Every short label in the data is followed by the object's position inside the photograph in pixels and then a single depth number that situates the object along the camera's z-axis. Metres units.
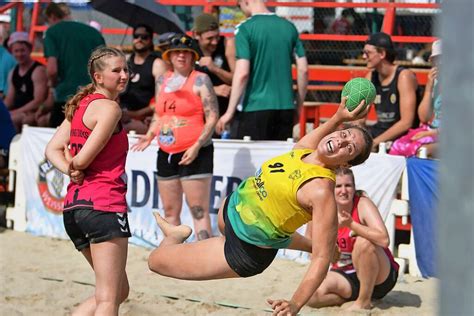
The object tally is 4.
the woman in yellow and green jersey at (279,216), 6.73
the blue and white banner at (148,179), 12.69
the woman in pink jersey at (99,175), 6.93
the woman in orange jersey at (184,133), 12.26
